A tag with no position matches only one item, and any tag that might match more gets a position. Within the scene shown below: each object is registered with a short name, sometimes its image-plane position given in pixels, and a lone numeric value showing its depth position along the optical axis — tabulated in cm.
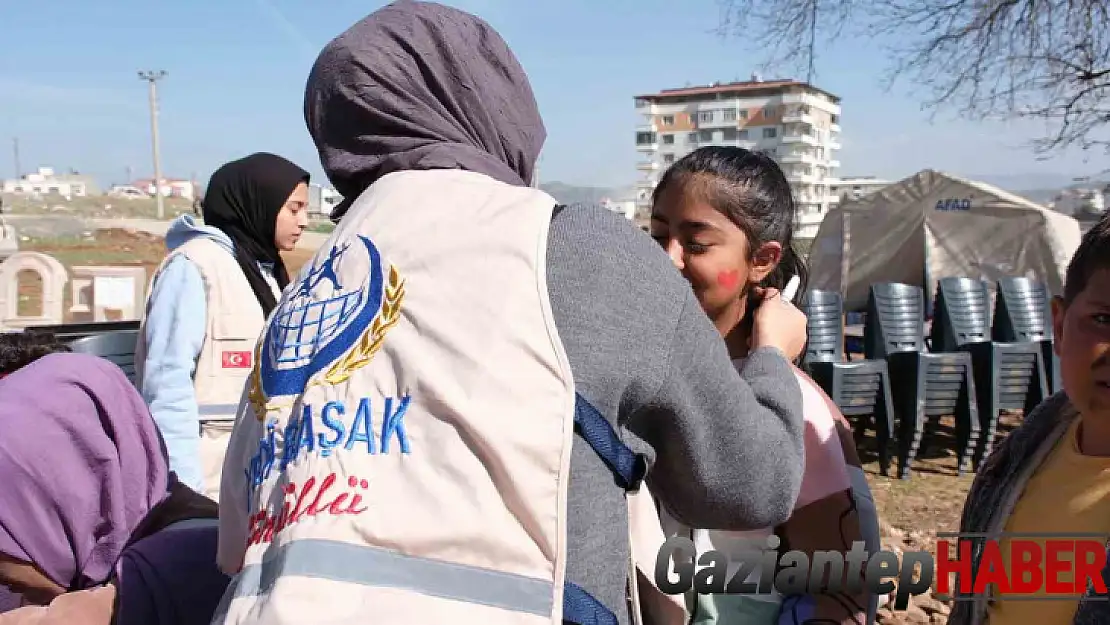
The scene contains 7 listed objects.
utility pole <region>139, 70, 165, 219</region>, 4406
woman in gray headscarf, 83
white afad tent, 1261
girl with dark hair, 156
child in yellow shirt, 143
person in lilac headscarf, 158
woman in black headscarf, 254
